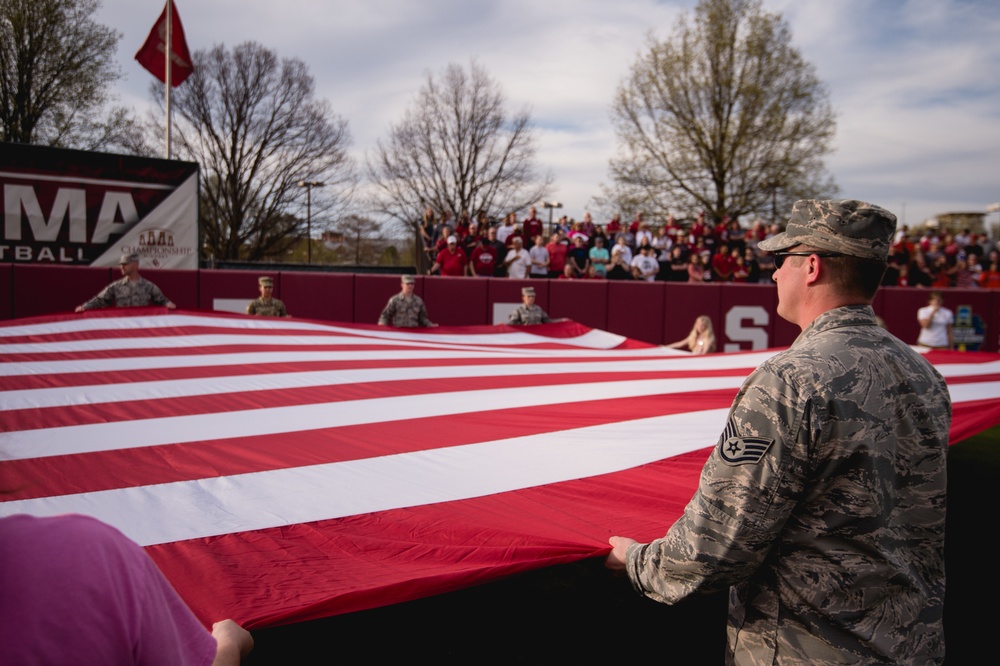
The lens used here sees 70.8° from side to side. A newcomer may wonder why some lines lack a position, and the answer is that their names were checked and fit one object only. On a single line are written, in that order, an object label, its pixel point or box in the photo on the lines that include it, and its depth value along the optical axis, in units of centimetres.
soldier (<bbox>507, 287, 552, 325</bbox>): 881
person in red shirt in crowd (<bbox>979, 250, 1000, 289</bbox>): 1492
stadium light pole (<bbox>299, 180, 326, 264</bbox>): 2573
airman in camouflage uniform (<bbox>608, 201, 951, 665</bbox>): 131
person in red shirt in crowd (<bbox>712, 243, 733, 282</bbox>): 1380
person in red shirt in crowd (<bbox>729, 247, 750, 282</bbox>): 1375
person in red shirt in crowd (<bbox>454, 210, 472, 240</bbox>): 1380
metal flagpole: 1154
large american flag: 199
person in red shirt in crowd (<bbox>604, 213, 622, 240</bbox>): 1499
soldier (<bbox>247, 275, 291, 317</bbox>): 813
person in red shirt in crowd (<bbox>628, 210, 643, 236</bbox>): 1458
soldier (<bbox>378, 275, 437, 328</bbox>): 829
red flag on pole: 1213
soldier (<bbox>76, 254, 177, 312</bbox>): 666
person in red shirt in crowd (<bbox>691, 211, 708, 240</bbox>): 1481
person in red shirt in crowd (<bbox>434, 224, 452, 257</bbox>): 1261
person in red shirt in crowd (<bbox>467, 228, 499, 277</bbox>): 1231
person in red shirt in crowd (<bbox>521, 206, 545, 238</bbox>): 1398
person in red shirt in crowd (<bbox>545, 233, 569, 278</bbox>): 1294
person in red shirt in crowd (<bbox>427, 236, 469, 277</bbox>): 1197
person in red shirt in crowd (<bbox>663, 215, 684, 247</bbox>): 1438
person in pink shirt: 77
